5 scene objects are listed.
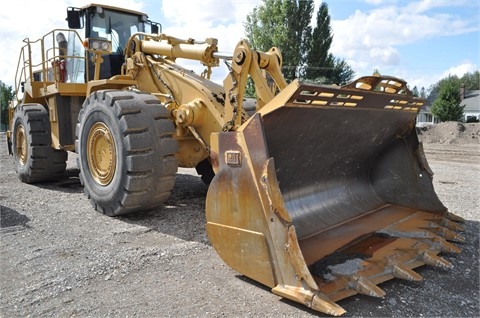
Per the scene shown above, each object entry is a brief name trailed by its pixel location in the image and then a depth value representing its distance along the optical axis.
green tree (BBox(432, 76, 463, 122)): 33.34
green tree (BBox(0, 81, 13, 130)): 35.76
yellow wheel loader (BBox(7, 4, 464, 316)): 3.09
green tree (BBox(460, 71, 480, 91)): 77.47
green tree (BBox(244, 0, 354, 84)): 30.81
